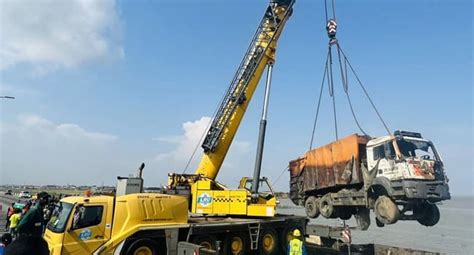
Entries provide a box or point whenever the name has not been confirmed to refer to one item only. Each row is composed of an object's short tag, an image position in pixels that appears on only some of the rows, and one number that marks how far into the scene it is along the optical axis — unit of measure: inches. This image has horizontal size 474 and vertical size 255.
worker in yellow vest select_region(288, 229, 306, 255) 373.7
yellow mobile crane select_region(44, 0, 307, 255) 378.3
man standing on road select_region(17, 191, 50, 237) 347.9
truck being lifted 447.2
